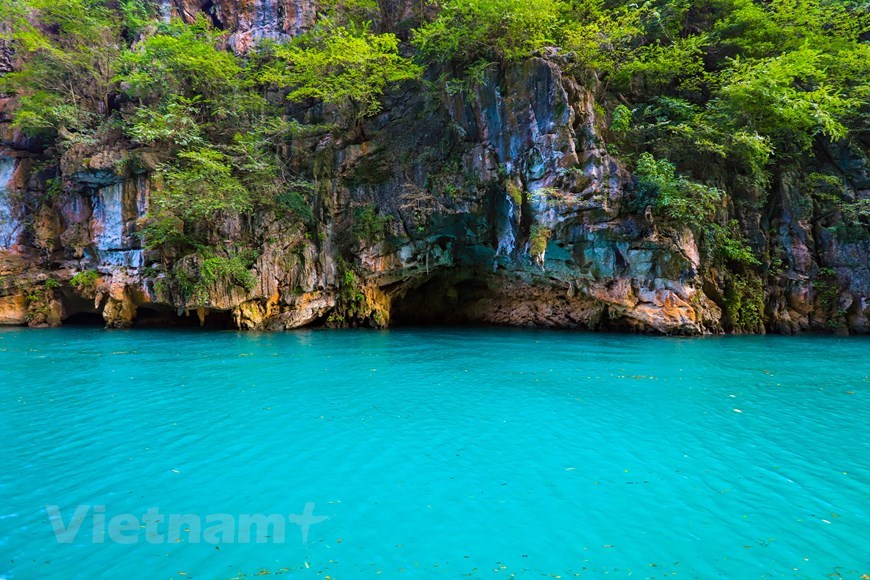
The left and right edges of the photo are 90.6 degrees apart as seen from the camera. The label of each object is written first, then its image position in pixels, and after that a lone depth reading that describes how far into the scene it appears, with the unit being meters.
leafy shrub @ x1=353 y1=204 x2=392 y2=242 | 17.02
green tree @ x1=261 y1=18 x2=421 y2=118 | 15.95
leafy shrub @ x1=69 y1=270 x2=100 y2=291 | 17.16
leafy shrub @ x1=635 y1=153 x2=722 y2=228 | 14.12
